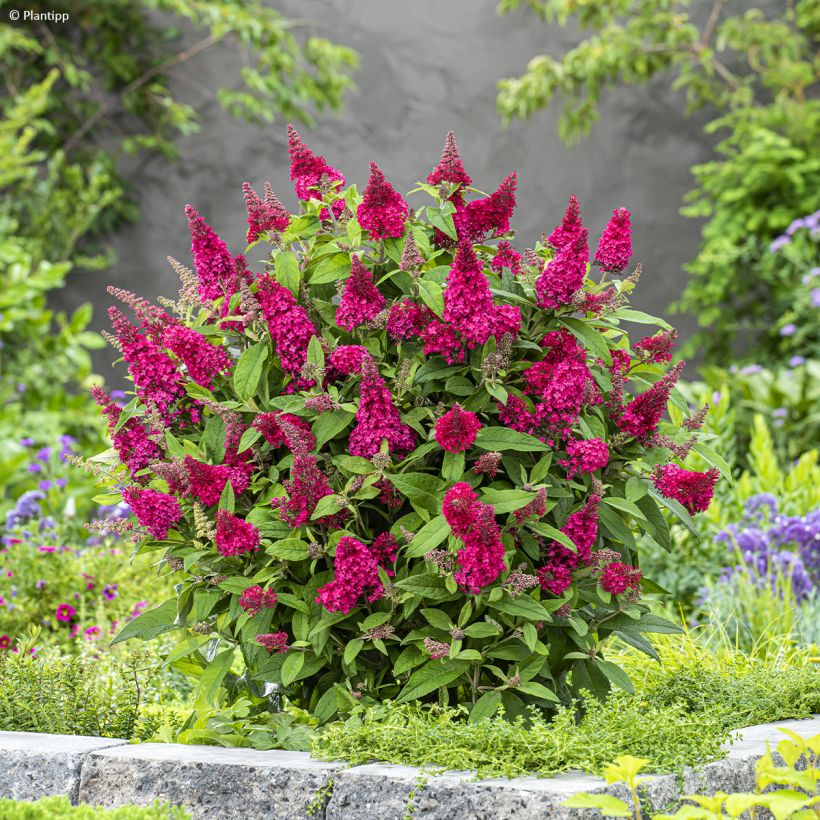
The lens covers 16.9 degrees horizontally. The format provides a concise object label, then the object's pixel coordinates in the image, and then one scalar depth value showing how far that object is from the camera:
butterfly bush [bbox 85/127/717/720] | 3.86
